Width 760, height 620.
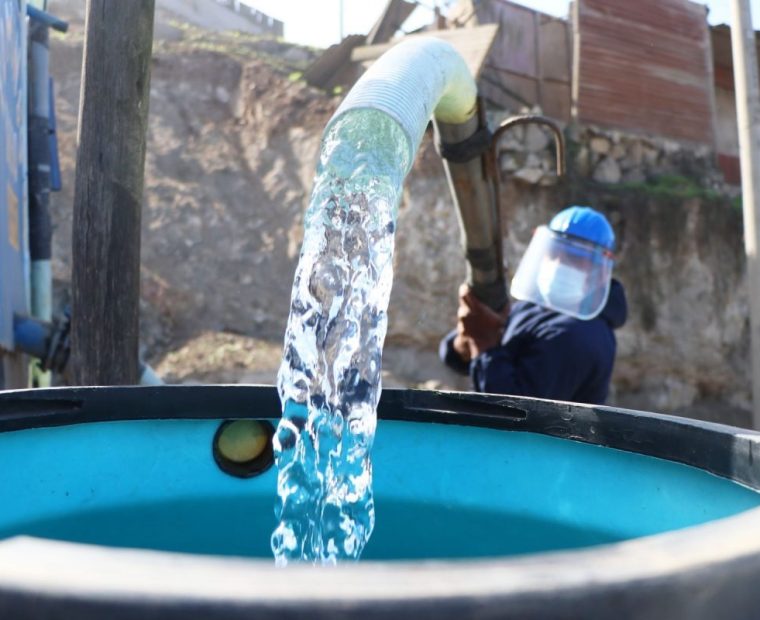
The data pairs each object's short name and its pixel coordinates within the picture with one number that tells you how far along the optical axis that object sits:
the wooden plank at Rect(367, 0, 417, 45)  8.83
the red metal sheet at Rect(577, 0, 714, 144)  9.15
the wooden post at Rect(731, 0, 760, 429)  4.43
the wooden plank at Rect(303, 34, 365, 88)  8.91
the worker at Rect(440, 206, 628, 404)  2.40
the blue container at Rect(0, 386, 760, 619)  0.94
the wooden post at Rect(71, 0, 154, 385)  2.10
